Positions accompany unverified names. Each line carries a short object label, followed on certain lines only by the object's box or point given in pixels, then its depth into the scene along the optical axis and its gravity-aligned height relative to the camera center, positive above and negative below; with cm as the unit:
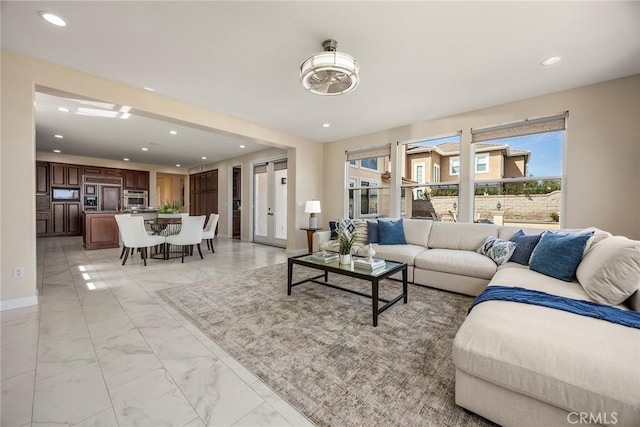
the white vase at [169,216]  526 -20
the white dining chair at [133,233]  441 -47
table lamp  542 +2
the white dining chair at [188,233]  481 -51
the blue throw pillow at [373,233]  420 -41
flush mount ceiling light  204 +116
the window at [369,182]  531 +58
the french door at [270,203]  677 +13
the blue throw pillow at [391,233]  408 -40
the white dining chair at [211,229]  565 -53
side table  557 -65
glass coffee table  233 -65
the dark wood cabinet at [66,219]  793 -42
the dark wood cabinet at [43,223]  772 -54
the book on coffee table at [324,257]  304 -61
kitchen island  593 -52
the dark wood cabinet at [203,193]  909 +54
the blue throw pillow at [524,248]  284 -44
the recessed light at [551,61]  262 +158
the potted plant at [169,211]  531 -10
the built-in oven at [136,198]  902 +30
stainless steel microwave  790 +39
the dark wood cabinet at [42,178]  768 +85
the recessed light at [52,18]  208 +158
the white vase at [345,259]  289 -58
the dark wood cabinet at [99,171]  830 +120
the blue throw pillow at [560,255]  223 -43
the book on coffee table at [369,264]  261 -59
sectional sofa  102 -67
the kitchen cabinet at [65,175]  783 +99
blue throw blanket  141 -61
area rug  141 -109
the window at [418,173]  480 +69
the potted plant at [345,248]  289 -46
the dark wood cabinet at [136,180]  908 +97
